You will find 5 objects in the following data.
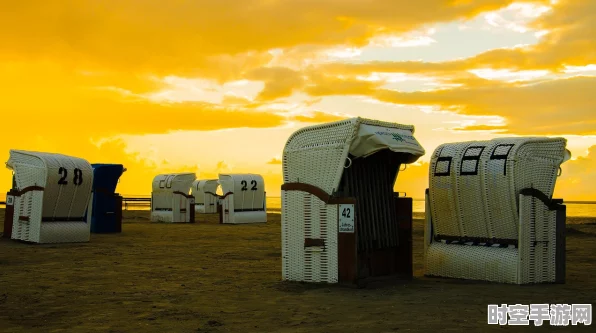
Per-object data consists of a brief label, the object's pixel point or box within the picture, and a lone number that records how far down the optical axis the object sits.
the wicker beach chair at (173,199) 33.78
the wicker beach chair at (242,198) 32.84
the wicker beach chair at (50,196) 18.70
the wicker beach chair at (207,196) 47.69
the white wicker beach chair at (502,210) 11.01
